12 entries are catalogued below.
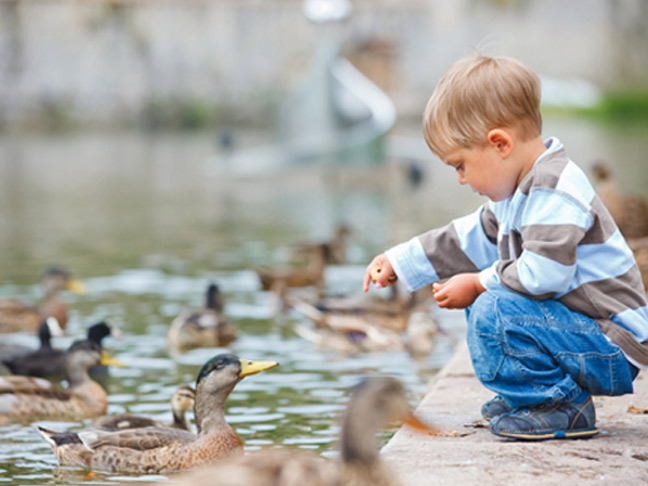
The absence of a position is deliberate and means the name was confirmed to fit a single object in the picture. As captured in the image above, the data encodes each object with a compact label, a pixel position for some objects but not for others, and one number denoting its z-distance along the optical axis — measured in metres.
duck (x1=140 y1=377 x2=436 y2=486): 2.67
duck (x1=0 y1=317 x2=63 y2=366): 6.86
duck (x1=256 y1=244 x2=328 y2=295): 9.52
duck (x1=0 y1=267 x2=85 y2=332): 8.10
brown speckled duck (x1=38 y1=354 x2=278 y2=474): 4.79
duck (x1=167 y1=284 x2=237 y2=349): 7.37
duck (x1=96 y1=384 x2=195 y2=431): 5.20
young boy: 3.57
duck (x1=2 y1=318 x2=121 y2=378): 6.77
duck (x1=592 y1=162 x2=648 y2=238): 8.74
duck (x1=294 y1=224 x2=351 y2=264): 10.62
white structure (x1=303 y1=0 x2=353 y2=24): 26.38
